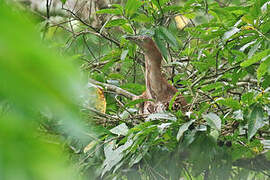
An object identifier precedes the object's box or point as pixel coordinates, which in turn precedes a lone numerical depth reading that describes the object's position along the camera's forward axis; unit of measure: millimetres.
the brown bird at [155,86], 18166
